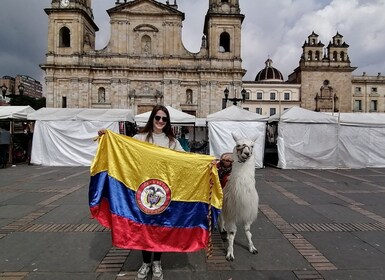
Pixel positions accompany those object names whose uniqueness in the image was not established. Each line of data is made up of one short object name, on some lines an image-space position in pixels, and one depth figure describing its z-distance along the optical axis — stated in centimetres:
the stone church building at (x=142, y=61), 3581
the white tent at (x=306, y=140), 1453
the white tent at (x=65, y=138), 1516
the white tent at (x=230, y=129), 1459
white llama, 395
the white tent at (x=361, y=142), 1495
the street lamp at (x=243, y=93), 2093
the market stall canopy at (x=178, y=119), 1642
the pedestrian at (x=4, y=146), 1356
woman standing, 368
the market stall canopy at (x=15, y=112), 1483
